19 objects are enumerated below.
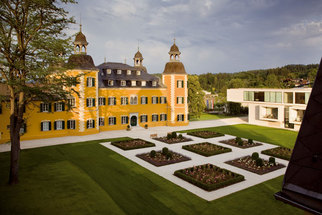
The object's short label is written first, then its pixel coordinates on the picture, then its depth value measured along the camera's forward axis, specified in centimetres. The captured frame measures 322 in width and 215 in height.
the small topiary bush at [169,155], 2412
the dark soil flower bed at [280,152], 2462
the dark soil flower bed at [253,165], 2084
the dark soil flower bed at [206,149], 2619
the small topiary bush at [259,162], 2169
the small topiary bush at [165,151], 2502
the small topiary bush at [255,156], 2308
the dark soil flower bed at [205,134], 3499
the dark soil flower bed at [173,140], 3203
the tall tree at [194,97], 5044
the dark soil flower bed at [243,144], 2945
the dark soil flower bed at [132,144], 2870
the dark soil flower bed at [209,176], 1743
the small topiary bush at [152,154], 2453
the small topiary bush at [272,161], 2215
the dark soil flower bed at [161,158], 2302
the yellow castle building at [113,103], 3425
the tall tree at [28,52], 1652
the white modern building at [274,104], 4119
